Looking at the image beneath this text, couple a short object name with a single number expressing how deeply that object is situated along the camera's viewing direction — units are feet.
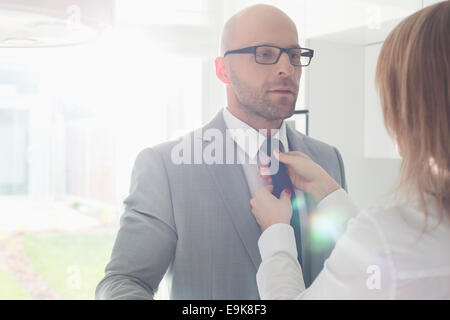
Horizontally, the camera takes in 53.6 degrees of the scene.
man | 2.77
